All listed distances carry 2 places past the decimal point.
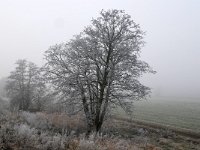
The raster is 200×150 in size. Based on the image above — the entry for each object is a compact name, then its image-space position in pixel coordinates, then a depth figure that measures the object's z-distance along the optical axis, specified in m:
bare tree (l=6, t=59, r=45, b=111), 47.44
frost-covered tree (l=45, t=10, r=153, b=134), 20.69
